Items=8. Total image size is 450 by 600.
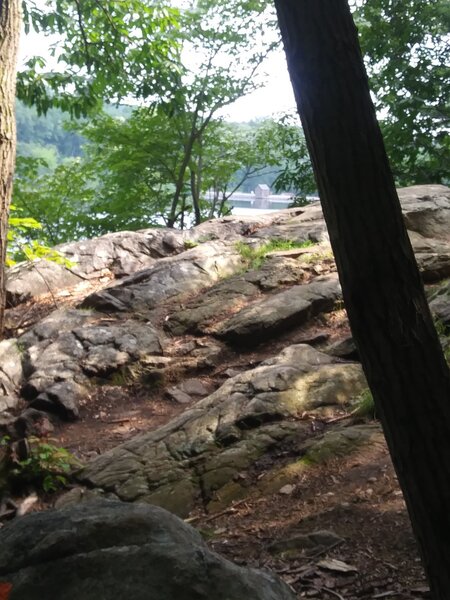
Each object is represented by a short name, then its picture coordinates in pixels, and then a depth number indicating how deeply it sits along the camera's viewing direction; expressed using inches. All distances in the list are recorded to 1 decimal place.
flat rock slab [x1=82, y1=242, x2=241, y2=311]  346.3
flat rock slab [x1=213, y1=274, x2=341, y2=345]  296.8
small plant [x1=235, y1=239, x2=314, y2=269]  381.5
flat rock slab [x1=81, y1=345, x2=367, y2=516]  192.2
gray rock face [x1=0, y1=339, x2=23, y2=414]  267.0
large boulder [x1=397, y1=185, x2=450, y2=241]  382.6
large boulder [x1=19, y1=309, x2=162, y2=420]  269.3
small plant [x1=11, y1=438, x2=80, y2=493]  205.2
